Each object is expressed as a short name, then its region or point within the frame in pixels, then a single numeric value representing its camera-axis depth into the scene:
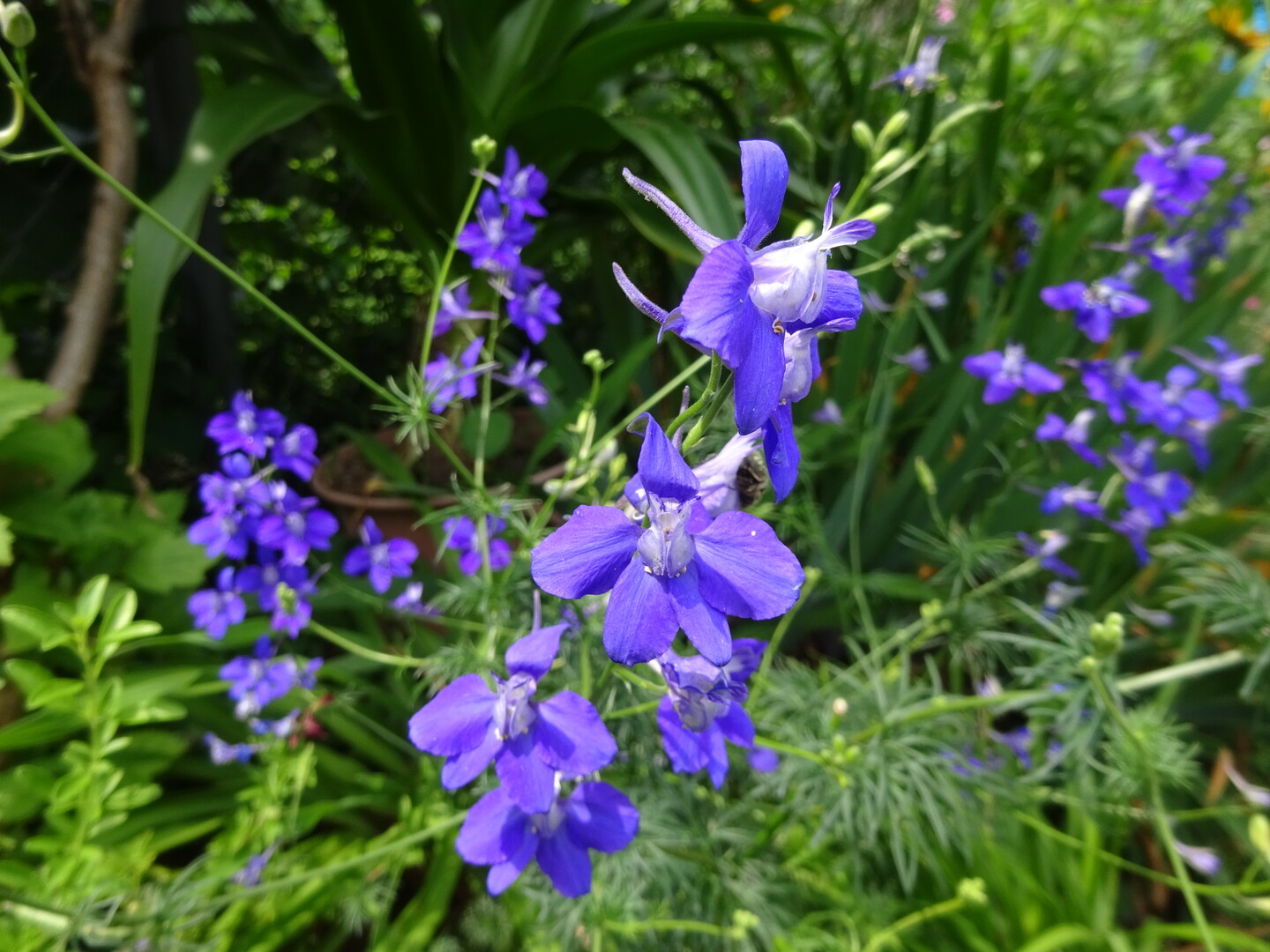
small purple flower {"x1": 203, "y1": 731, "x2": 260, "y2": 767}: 0.28
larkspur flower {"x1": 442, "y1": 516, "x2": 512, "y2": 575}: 0.24
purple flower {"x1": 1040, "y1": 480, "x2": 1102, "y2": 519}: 0.31
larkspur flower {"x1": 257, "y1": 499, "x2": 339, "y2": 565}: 0.25
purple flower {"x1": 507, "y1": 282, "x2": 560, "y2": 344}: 0.26
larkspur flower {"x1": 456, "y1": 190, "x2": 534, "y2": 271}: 0.24
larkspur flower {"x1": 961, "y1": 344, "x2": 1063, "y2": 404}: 0.31
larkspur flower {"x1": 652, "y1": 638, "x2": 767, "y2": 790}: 0.16
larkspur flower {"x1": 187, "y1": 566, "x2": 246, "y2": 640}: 0.26
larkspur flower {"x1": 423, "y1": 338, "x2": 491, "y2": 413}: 0.23
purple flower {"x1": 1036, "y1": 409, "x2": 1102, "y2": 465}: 0.31
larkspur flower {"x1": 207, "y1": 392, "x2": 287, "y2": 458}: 0.24
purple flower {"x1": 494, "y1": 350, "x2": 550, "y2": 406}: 0.27
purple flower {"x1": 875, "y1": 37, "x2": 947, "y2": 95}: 0.31
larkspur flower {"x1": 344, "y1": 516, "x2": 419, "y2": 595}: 0.26
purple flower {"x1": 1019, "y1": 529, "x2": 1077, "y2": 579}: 0.31
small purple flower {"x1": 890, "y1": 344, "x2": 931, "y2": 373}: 0.36
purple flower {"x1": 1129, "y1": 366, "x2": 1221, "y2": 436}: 0.32
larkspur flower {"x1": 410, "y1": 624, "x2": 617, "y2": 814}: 0.16
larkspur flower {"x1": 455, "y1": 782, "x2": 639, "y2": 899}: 0.17
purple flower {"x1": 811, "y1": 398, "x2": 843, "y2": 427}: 0.37
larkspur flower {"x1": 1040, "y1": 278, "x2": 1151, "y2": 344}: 0.32
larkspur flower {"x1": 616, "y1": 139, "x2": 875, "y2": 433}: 0.11
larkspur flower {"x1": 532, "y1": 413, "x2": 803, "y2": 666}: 0.13
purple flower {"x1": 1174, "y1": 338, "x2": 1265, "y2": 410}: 0.35
